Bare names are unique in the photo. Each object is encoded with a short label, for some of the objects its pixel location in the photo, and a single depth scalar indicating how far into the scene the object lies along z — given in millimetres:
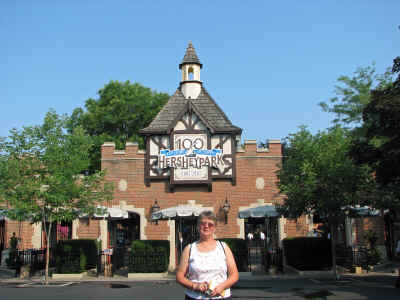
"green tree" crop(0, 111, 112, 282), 15562
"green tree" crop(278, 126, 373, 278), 14719
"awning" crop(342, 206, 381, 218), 15284
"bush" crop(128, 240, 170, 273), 17000
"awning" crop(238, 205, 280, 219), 17312
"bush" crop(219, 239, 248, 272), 16938
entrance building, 21328
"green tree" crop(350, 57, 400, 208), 11562
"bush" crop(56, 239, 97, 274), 17000
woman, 4234
